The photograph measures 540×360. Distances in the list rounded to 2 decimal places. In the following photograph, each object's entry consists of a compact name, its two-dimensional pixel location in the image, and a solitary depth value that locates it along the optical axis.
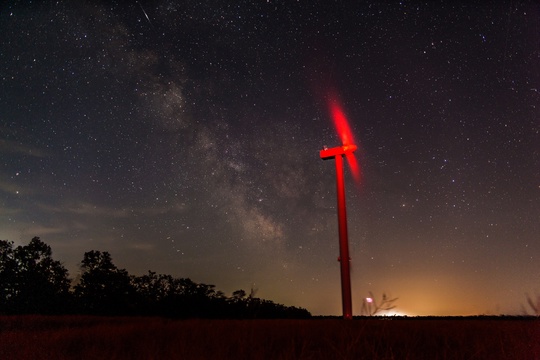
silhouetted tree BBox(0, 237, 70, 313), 42.50
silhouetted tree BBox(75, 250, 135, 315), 42.34
